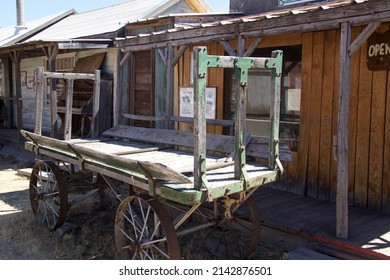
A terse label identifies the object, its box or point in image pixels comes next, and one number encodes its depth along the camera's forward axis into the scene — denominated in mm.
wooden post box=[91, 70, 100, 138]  6703
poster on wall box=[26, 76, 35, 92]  15453
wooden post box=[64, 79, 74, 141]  6429
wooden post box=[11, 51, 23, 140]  12481
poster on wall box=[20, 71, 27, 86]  16016
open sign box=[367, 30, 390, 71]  5512
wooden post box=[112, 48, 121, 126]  7418
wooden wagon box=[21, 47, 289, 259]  3516
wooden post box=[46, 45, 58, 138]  8922
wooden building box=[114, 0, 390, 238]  4707
